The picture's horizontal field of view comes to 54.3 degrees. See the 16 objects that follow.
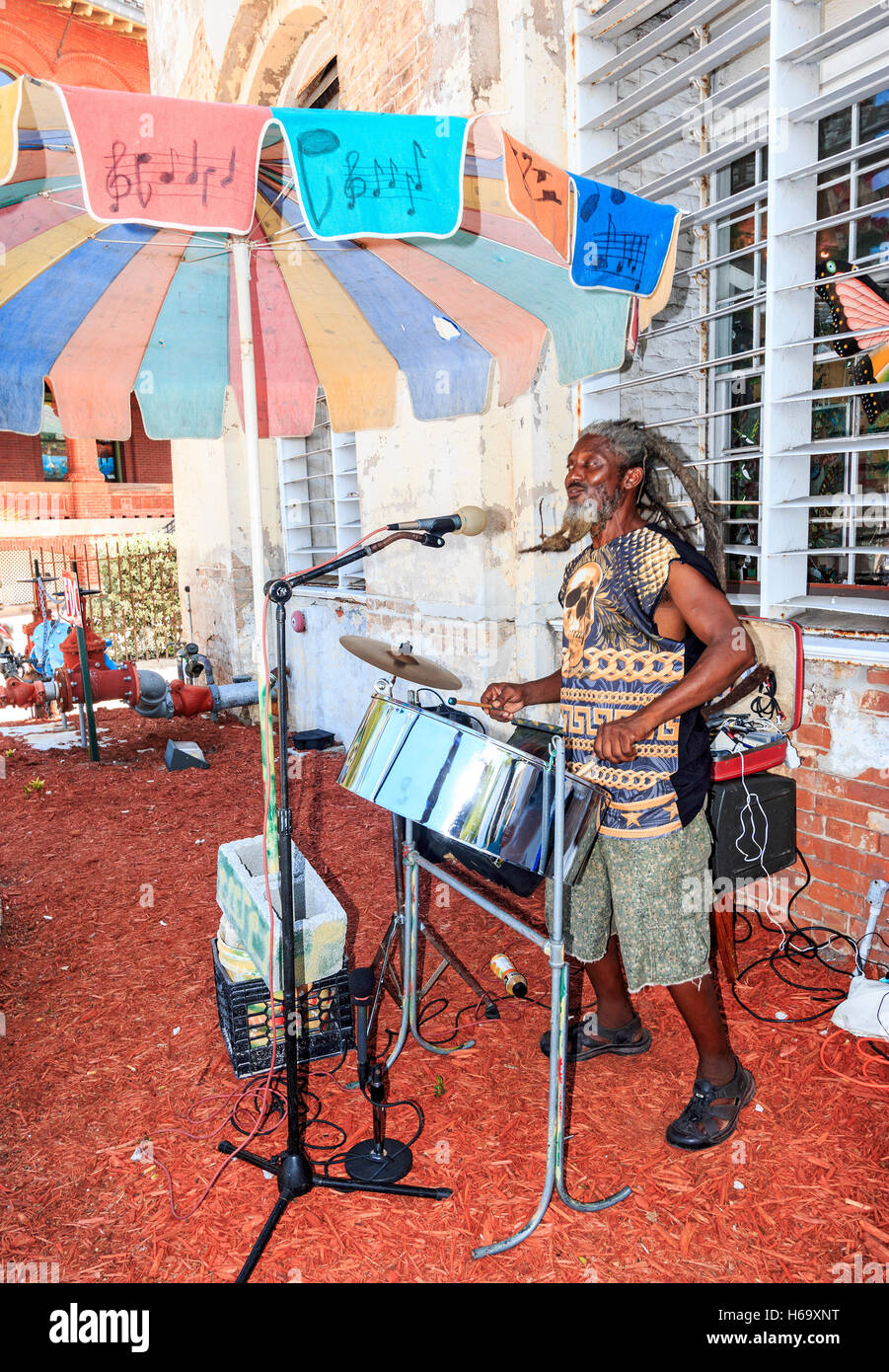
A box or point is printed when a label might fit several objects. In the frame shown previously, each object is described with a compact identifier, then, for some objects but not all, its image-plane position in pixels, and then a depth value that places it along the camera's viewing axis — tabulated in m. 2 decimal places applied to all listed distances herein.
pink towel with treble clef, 1.89
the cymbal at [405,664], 2.51
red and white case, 3.43
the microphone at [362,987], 3.01
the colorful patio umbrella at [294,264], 1.98
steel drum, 2.08
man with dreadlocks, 2.37
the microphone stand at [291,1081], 2.25
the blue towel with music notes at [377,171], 2.06
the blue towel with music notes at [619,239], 2.62
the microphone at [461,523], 2.41
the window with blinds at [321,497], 7.21
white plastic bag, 2.94
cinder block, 2.88
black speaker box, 3.38
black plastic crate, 2.94
